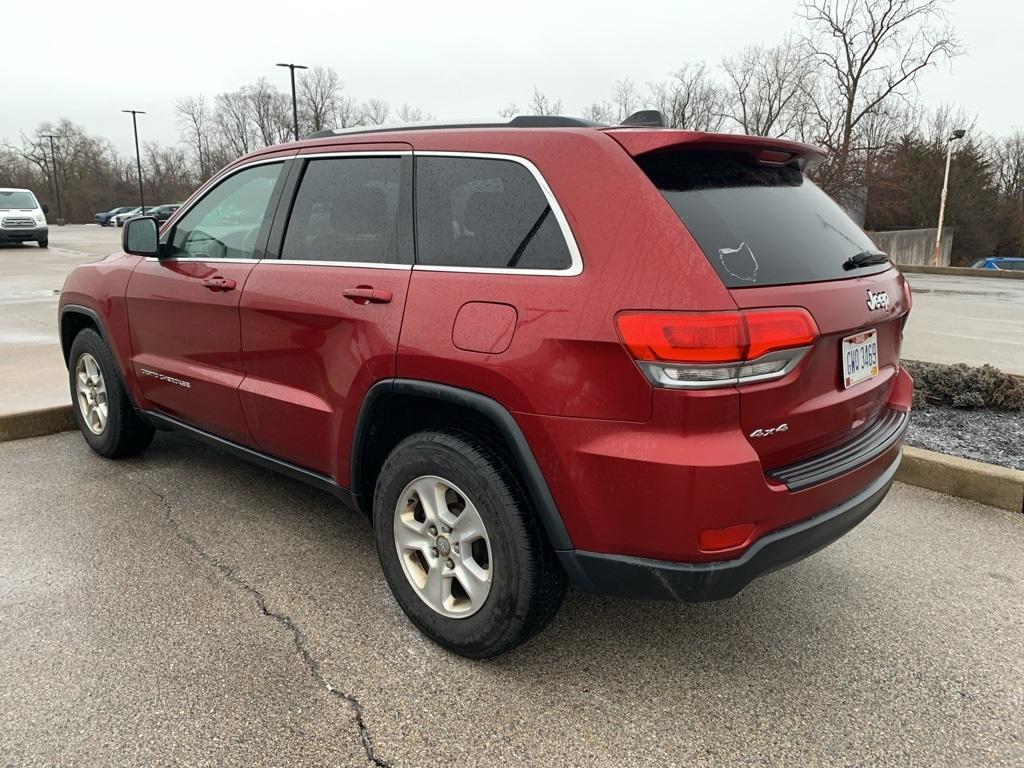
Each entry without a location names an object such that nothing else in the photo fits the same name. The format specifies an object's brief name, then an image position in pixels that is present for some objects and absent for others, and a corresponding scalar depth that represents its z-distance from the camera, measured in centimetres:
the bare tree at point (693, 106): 3759
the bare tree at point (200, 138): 7156
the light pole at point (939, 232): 2665
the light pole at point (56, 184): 5924
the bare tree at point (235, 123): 6875
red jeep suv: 203
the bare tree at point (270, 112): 6689
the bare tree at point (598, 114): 3734
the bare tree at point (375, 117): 5662
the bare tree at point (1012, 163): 5153
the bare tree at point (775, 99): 3198
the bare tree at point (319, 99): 6122
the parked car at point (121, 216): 5040
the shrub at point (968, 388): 530
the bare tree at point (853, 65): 2988
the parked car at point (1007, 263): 2978
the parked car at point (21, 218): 2217
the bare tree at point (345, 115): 6164
